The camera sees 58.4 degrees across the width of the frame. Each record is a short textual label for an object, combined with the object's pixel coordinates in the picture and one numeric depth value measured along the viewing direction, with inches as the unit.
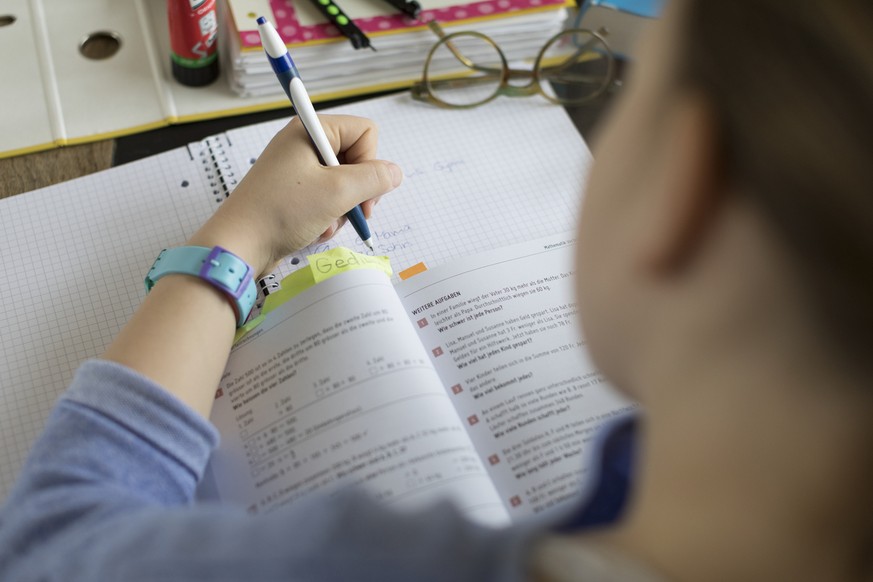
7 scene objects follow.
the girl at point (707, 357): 13.4
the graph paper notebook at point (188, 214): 29.6
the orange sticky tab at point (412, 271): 31.8
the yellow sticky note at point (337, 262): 29.8
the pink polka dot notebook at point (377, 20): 37.0
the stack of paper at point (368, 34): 37.1
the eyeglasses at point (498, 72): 38.9
